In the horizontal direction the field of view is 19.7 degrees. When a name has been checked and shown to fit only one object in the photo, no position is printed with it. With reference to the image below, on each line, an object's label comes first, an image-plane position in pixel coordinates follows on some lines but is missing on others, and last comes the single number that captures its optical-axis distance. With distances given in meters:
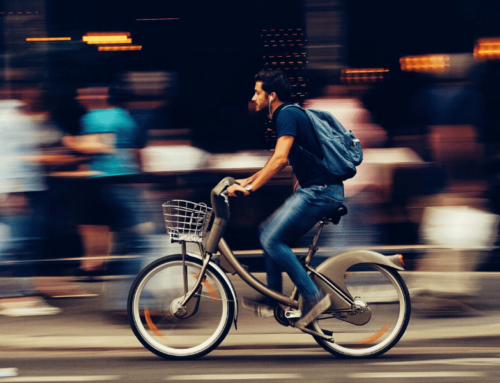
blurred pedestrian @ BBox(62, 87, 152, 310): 11.35
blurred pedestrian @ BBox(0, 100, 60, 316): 12.11
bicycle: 8.79
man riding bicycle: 8.44
